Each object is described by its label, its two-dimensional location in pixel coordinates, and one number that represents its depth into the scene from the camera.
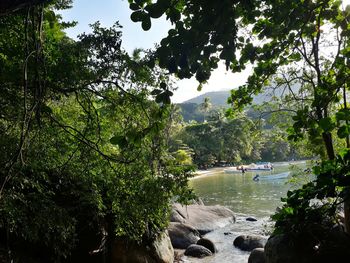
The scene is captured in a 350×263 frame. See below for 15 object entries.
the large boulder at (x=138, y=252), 7.60
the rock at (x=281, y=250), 4.86
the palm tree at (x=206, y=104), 63.63
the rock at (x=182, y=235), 12.10
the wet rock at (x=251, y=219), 17.20
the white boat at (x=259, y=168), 48.24
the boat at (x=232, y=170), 47.98
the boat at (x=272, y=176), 36.50
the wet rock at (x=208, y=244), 11.71
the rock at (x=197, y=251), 10.92
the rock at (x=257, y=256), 8.75
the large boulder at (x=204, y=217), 15.06
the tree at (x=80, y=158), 3.98
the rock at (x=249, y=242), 11.60
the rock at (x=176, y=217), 14.31
